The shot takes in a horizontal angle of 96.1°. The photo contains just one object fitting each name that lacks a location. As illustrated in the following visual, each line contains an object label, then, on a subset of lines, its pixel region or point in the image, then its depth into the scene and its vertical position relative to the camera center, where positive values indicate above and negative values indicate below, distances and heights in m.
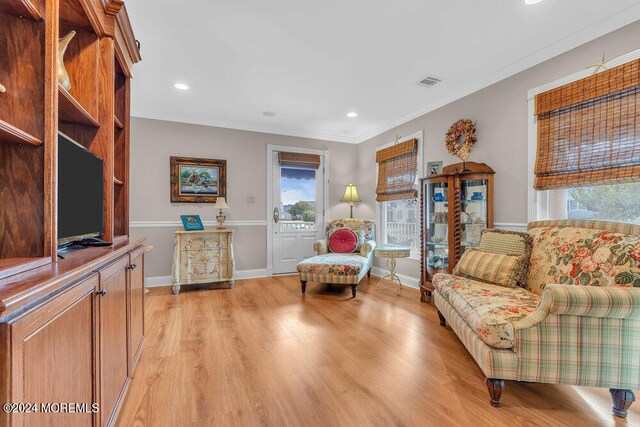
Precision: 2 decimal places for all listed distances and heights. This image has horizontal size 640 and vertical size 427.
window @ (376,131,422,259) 3.98 -0.02
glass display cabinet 2.96 +0.01
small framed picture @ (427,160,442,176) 3.58 +0.56
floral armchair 3.53 -0.67
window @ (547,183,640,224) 2.15 +0.08
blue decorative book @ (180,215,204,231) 3.98 -0.15
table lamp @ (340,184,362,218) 4.90 +0.27
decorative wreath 3.15 +0.85
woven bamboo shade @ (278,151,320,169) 4.70 +0.86
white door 4.79 -0.03
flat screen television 1.16 +0.09
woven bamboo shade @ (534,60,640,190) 2.02 +0.63
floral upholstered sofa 1.46 -0.64
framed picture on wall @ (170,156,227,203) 4.16 +0.47
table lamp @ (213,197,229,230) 4.07 +0.07
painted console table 3.81 -0.63
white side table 3.59 -0.51
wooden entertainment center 0.68 -0.18
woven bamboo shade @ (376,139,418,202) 4.00 +0.61
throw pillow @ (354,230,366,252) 4.27 -0.40
